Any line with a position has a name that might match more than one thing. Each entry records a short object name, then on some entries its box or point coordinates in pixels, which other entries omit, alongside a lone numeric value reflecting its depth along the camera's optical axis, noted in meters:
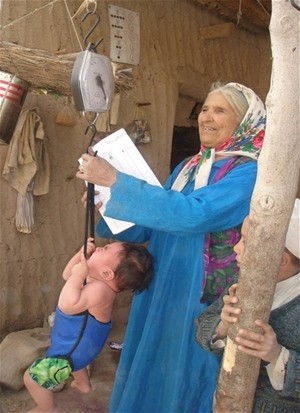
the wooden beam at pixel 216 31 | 4.75
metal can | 2.49
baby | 2.09
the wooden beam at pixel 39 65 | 2.35
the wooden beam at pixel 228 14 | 4.73
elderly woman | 1.78
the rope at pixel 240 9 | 4.37
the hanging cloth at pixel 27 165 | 3.37
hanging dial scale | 1.66
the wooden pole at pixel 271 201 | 1.07
